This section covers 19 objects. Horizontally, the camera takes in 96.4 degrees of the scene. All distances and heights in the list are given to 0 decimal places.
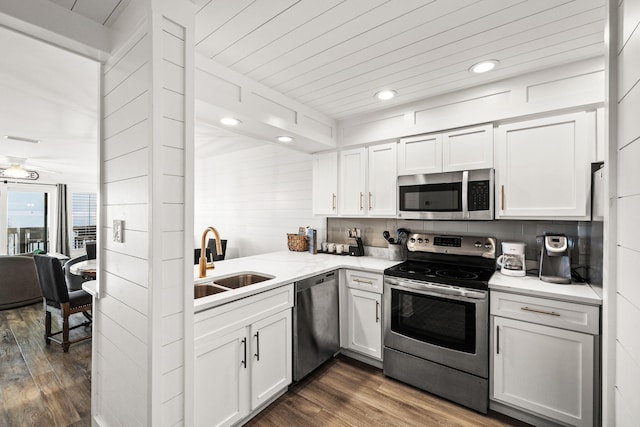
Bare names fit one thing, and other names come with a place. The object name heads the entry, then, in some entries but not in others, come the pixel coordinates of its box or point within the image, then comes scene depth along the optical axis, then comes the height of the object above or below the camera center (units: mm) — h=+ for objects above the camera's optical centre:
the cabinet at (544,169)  1916 +306
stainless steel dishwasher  2221 -930
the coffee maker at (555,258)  1961 -331
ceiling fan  4727 +842
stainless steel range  1986 -830
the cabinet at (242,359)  1584 -932
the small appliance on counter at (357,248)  3123 -405
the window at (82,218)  7000 -174
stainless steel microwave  2240 +136
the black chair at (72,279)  3674 -907
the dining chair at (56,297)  2959 -926
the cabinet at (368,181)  2754 +307
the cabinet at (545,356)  1689 -912
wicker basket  3467 -387
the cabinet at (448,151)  2254 +511
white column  1258 +18
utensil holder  2852 -404
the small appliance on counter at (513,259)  2164 -364
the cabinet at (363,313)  2477 -910
